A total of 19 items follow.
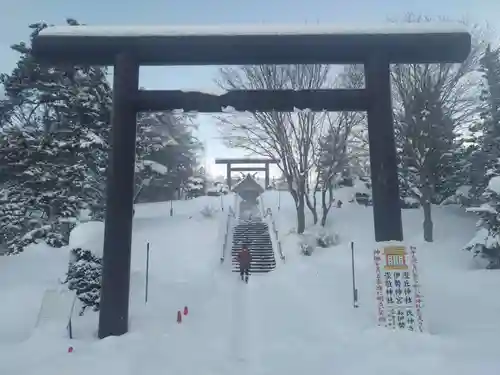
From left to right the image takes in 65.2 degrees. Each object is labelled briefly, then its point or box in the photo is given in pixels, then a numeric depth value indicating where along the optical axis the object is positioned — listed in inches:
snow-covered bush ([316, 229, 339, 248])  804.0
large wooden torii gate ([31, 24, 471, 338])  319.6
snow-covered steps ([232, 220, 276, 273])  753.6
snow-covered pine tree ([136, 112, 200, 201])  898.1
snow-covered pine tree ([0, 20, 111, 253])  705.0
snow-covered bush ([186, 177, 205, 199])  1614.2
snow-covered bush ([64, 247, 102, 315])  366.0
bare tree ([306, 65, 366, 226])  777.6
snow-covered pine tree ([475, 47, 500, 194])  729.0
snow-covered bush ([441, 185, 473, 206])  831.1
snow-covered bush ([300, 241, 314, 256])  756.6
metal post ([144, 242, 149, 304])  452.6
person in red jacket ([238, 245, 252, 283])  611.5
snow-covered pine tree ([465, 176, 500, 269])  569.3
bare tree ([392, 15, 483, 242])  816.9
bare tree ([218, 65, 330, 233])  753.7
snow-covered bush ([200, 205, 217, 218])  1042.7
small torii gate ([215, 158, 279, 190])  1633.9
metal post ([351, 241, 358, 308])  413.1
